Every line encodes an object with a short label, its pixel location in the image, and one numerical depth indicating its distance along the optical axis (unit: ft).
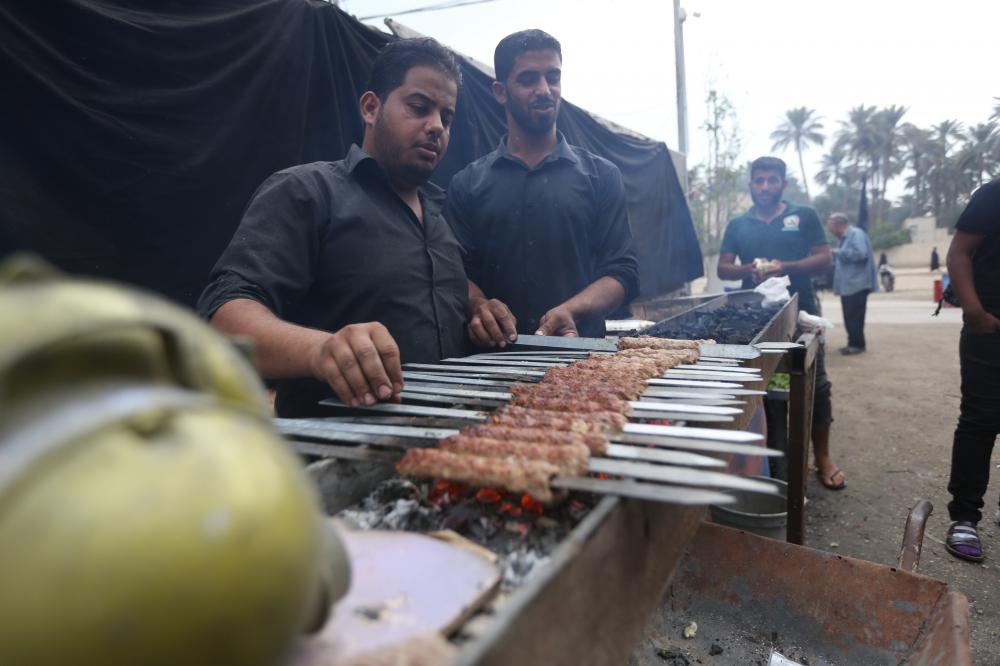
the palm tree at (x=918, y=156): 216.13
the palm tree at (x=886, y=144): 220.43
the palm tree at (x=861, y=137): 227.40
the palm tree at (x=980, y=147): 179.76
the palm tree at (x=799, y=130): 245.59
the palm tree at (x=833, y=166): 245.88
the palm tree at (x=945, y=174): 196.75
